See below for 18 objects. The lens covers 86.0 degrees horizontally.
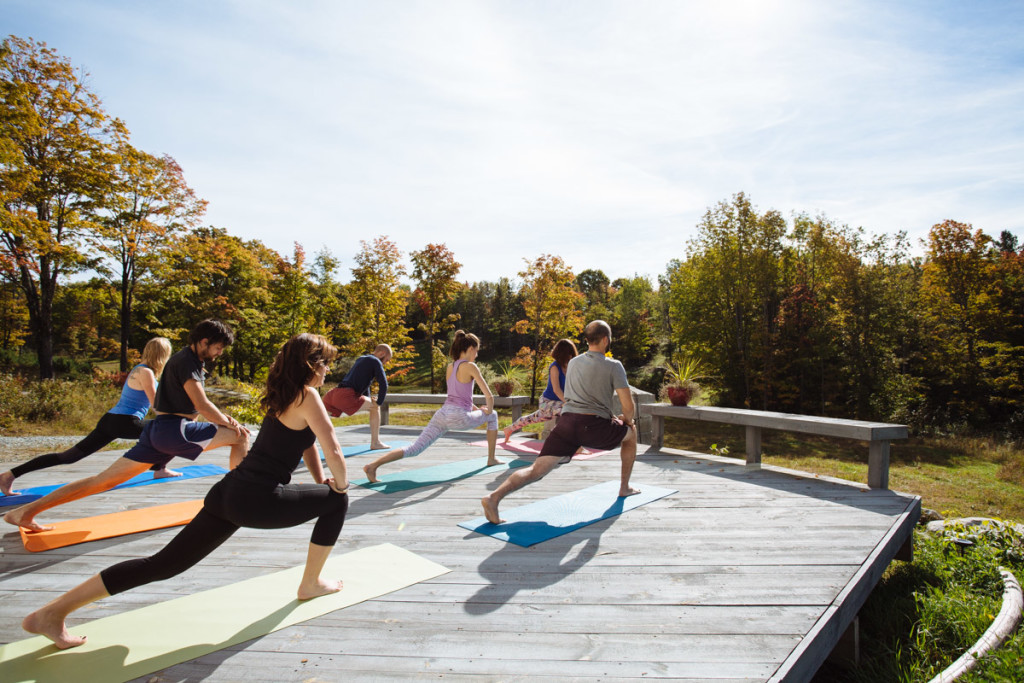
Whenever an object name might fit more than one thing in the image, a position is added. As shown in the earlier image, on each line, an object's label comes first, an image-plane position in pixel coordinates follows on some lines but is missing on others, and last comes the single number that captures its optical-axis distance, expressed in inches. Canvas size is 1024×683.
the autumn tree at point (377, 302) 722.2
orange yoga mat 146.3
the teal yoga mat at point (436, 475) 211.8
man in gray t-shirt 170.9
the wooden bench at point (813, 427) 190.1
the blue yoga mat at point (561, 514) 156.3
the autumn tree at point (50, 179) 506.3
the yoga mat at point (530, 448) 273.1
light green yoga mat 89.4
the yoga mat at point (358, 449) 280.8
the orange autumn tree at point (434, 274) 774.5
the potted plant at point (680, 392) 273.7
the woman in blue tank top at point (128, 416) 168.3
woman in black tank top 91.9
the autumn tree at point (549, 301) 682.2
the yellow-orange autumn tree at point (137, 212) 605.9
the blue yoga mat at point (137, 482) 193.0
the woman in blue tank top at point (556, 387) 254.1
